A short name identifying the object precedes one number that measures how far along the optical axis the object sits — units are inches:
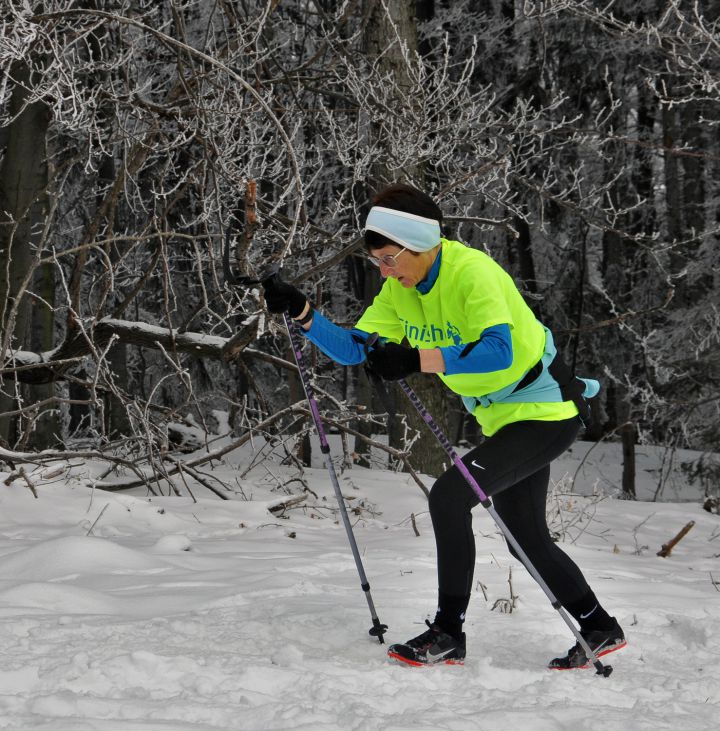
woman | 252.7
